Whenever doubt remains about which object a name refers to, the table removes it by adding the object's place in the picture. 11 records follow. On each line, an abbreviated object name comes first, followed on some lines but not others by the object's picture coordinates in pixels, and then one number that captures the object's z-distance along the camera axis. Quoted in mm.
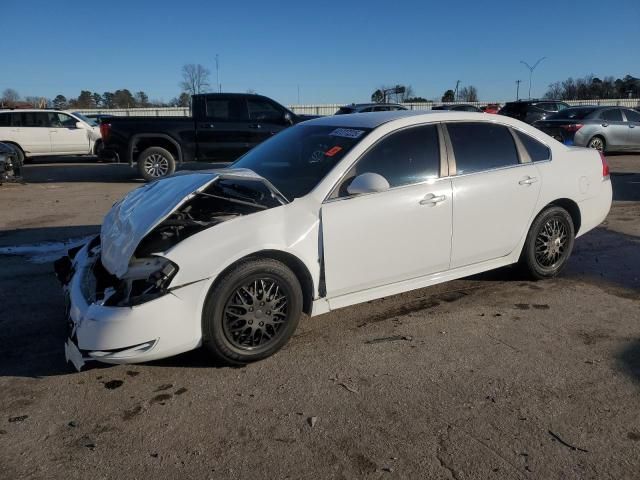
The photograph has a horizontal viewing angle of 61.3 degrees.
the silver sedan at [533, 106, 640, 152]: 15320
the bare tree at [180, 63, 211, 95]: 56125
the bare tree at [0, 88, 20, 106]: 62475
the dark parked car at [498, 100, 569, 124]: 20500
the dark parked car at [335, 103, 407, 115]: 20438
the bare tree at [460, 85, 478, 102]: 79250
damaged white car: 3195
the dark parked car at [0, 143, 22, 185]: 11922
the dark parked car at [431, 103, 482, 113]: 27538
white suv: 16328
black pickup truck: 11719
